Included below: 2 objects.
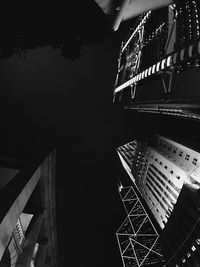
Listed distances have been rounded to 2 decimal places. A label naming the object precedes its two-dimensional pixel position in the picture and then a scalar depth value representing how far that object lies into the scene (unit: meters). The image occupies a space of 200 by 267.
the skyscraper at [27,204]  15.34
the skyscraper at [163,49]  17.17
